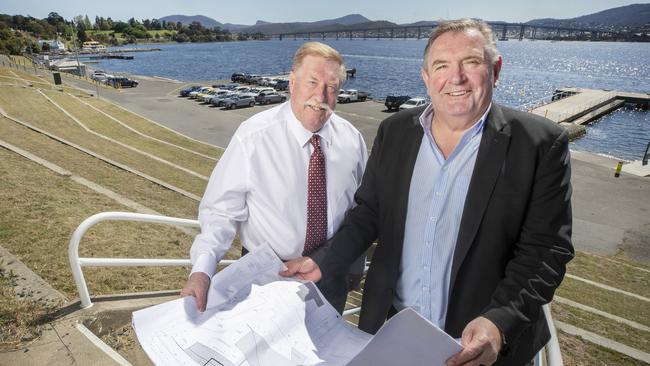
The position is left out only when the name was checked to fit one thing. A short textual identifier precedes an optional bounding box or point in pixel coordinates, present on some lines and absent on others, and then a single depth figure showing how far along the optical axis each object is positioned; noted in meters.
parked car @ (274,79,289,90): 50.81
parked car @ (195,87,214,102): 39.12
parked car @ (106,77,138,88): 48.16
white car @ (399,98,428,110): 32.59
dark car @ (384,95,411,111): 37.28
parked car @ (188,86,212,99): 40.62
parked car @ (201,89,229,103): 37.60
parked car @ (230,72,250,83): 57.75
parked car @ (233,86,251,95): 44.49
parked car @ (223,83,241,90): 46.70
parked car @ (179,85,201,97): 41.74
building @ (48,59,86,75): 58.37
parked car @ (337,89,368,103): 41.12
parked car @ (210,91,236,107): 35.82
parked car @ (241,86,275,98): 37.96
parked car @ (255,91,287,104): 38.53
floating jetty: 42.01
